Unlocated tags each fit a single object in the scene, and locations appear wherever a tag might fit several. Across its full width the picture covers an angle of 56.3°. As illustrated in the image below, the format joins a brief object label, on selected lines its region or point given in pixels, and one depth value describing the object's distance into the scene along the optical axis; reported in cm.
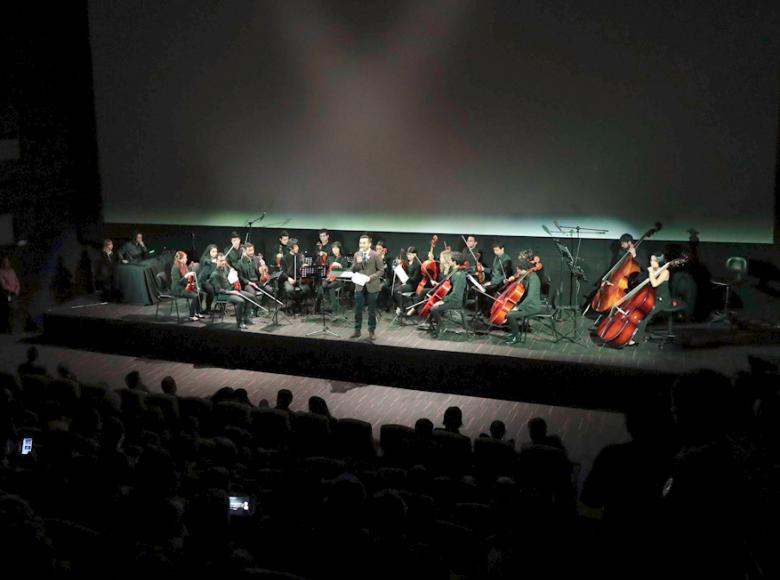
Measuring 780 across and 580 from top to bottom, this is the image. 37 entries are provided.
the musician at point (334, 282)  1132
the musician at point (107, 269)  1312
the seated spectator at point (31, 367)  730
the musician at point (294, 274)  1141
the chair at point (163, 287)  1275
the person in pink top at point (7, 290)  1194
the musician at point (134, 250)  1295
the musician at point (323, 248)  1143
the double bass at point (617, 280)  1012
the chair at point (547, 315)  984
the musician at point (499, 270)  1072
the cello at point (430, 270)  1101
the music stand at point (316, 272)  1138
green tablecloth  1248
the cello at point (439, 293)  1036
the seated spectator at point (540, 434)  513
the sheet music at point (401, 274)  1019
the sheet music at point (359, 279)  971
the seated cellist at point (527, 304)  956
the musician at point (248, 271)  1134
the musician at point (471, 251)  1131
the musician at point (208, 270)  1120
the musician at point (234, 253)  1159
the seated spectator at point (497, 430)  548
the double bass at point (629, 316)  923
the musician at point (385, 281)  1143
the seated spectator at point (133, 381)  682
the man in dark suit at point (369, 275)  1012
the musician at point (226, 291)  1056
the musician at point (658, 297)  916
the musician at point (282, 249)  1184
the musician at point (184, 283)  1120
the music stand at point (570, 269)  1086
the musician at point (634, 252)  1043
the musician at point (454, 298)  1002
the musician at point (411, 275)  1119
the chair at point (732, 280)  1005
